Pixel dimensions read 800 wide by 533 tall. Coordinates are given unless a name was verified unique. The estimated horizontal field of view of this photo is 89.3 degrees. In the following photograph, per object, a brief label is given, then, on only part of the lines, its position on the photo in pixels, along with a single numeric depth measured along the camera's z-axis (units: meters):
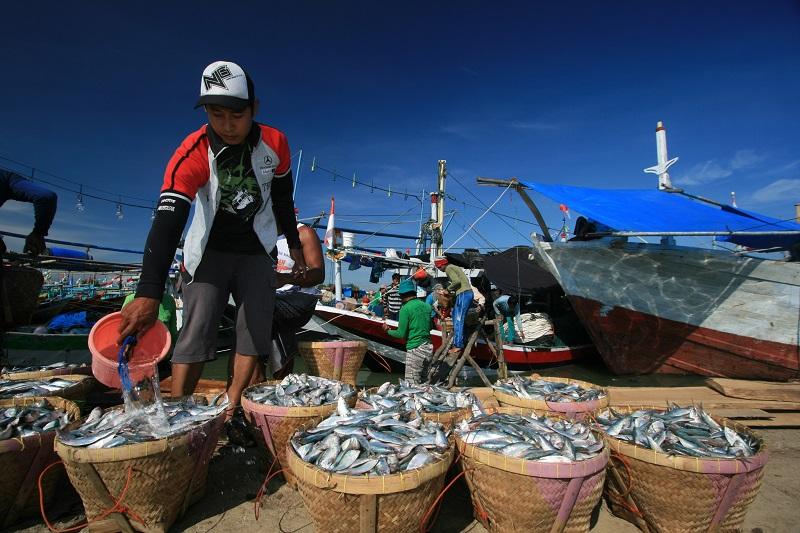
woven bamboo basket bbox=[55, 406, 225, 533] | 2.16
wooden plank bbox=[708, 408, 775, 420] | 4.91
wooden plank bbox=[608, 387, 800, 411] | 4.96
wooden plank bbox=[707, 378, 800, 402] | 5.66
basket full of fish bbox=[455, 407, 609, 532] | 2.18
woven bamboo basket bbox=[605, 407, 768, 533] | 2.31
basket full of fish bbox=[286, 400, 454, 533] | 2.00
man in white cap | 2.54
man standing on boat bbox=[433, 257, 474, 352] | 7.48
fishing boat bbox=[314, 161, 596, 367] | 10.34
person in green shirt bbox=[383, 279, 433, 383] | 7.45
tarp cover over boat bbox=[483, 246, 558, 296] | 11.46
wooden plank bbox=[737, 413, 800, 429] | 4.97
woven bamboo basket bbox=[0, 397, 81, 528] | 2.33
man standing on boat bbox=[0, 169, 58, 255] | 4.69
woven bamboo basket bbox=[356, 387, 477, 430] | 3.09
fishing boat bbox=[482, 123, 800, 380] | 8.41
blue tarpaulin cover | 7.91
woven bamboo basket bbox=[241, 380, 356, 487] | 2.91
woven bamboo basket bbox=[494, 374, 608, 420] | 3.35
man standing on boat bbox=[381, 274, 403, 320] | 12.33
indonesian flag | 16.25
